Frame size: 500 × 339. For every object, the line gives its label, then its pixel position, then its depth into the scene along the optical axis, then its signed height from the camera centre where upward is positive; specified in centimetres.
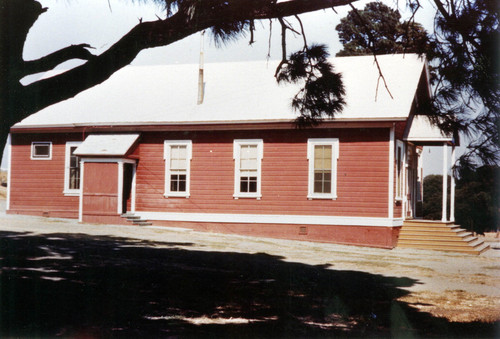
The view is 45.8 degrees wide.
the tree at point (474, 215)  3127 -128
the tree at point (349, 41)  3575 +953
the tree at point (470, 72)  687 +146
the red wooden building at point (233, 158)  2048 +103
